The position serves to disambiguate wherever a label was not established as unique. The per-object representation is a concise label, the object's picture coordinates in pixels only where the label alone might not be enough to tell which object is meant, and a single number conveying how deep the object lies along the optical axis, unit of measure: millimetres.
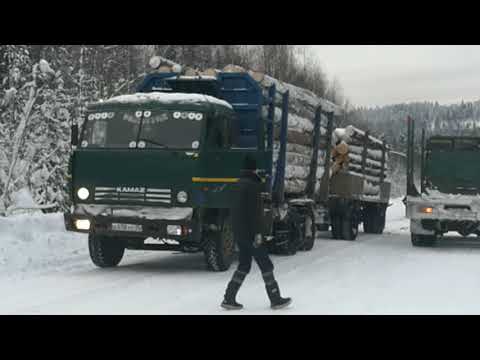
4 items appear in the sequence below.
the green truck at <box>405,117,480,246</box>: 17328
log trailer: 19219
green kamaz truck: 11680
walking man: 8773
